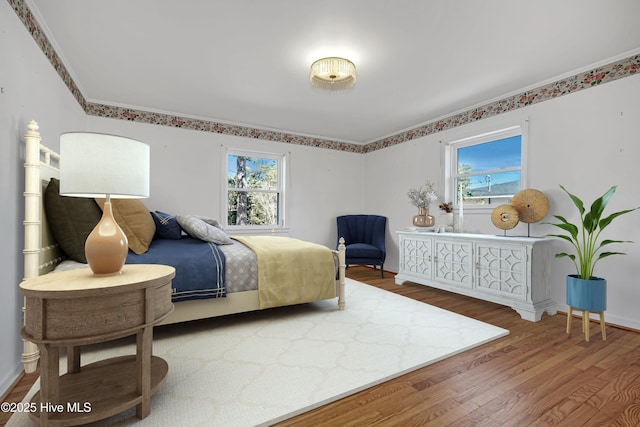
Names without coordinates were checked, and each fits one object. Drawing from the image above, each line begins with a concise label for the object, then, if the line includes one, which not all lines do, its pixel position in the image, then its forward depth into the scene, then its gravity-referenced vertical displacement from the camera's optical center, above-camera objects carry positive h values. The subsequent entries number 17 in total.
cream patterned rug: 1.54 -0.99
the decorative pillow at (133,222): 2.38 -0.09
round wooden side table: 1.21 -0.51
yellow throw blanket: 2.69 -0.56
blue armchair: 4.73 -0.42
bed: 1.86 -0.37
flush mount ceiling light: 2.65 +1.26
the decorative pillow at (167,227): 3.05 -0.16
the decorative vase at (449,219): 4.10 -0.06
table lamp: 1.44 +0.17
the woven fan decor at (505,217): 3.27 -0.02
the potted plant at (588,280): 2.41 -0.53
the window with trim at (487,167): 3.67 +0.63
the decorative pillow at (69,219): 2.09 -0.06
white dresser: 2.95 -0.59
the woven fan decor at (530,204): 3.17 +0.12
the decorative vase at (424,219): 4.32 -0.07
